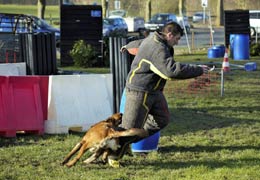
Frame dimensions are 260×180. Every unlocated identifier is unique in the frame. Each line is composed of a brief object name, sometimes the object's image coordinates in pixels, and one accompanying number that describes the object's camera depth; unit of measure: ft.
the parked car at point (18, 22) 54.90
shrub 62.54
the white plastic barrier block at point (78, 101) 27.07
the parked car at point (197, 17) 200.64
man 19.51
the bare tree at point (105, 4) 141.86
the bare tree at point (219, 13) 172.14
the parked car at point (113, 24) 125.74
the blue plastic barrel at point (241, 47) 72.28
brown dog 20.13
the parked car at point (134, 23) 156.25
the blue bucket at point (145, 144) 23.35
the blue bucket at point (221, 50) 75.54
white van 139.05
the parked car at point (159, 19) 150.57
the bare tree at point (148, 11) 173.37
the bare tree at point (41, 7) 114.76
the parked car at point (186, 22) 150.10
